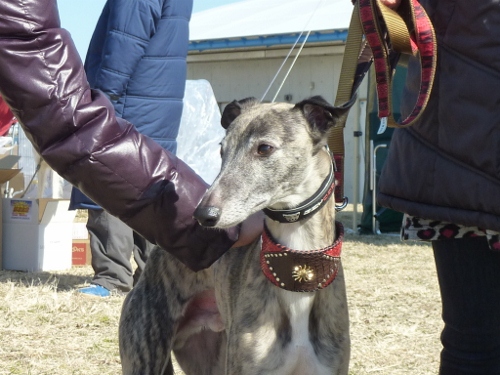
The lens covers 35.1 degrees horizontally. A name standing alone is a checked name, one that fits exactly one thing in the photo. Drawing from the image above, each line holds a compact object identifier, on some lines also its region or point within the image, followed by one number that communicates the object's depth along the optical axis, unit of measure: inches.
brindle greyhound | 87.9
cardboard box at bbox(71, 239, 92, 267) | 261.6
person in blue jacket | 189.9
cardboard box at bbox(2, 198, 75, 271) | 246.1
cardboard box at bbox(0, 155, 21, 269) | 247.4
